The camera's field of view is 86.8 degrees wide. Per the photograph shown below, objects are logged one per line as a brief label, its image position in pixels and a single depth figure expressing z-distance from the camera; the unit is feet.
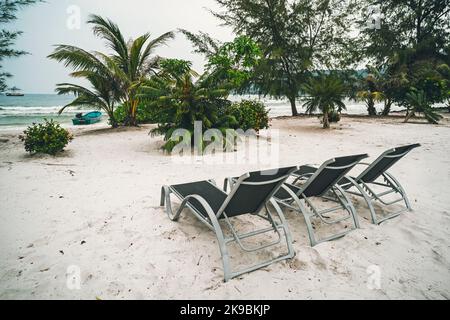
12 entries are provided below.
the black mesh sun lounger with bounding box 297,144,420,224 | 10.37
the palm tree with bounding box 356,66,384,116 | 47.63
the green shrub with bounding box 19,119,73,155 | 20.52
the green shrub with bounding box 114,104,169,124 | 41.44
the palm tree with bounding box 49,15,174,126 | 31.89
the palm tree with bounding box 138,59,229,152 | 22.30
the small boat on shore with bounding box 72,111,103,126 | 57.93
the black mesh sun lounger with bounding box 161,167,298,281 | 7.18
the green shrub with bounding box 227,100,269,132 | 28.48
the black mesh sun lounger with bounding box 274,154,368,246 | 9.08
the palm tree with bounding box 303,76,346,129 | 32.36
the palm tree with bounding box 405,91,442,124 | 39.01
